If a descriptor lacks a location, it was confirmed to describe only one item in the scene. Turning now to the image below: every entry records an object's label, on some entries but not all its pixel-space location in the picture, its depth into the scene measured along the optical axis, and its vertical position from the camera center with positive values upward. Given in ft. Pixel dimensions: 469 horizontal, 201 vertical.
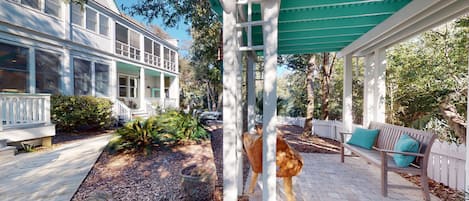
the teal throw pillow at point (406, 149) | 9.93 -2.21
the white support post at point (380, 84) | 16.08 +1.11
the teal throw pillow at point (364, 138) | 13.25 -2.32
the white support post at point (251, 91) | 11.90 +0.44
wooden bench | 9.52 -2.73
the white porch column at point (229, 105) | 7.66 -0.21
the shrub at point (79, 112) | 23.35 -1.50
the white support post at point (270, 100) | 7.00 -0.03
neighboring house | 18.37 +5.27
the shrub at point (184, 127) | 17.83 -2.29
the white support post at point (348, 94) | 17.89 +0.43
